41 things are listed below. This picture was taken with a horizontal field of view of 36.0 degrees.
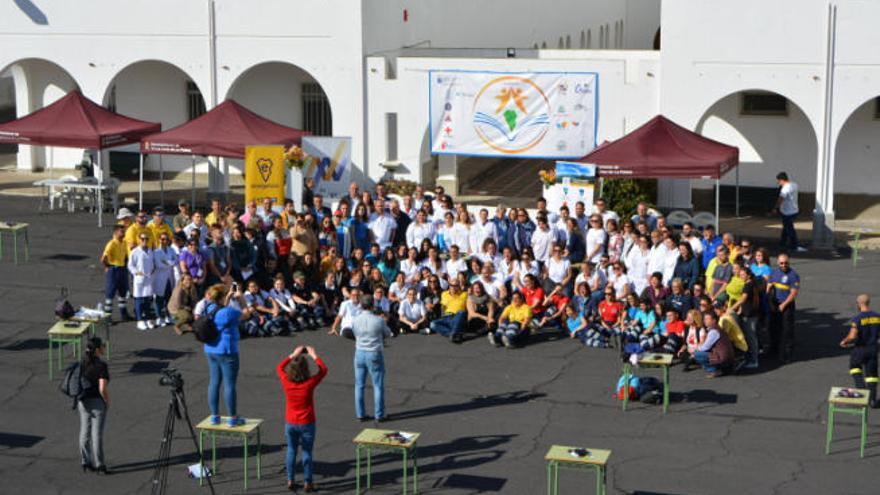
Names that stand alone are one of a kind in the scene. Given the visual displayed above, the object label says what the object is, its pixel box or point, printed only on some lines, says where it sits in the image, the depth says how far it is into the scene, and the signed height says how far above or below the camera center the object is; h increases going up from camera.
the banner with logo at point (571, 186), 24.88 -0.46
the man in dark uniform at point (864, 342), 16.30 -2.16
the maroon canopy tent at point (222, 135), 26.20 +0.48
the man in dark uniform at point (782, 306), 18.58 -1.97
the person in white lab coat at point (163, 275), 20.36 -1.74
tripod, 13.66 -3.12
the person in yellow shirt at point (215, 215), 22.72 -0.94
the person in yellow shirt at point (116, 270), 20.69 -1.70
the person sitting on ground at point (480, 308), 19.80 -2.16
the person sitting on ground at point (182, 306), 19.86 -2.16
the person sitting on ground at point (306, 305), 20.28 -2.18
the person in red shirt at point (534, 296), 20.00 -2.00
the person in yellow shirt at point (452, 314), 19.69 -2.25
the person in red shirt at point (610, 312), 19.25 -2.14
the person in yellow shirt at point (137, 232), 20.84 -1.13
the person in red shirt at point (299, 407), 13.62 -2.48
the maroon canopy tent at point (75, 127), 26.89 +0.64
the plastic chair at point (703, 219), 24.54 -1.04
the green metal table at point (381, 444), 13.43 -2.81
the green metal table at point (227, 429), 13.77 -2.75
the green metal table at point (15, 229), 23.95 -1.25
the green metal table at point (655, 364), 16.38 -2.44
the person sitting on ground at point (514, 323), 19.33 -2.32
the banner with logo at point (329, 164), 26.28 -0.08
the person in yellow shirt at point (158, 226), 21.20 -1.06
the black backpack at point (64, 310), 18.38 -2.05
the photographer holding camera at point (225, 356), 15.29 -2.24
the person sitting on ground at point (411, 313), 20.09 -2.26
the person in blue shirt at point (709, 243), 20.23 -1.22
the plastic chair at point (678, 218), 24.80 -1.04
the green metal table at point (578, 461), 12.88 -2.85
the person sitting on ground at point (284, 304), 20.09 -2.15
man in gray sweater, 15.63 -2.18
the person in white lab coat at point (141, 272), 20.19 -1.68
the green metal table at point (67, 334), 17.58 -2.30
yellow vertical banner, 24.78 -0.24
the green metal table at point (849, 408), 14.79 -2.70
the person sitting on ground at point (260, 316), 19.88 -2.30
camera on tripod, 13.72 -2.24
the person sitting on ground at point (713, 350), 17.66 -2.46
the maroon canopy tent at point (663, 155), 23.36 +0.12
